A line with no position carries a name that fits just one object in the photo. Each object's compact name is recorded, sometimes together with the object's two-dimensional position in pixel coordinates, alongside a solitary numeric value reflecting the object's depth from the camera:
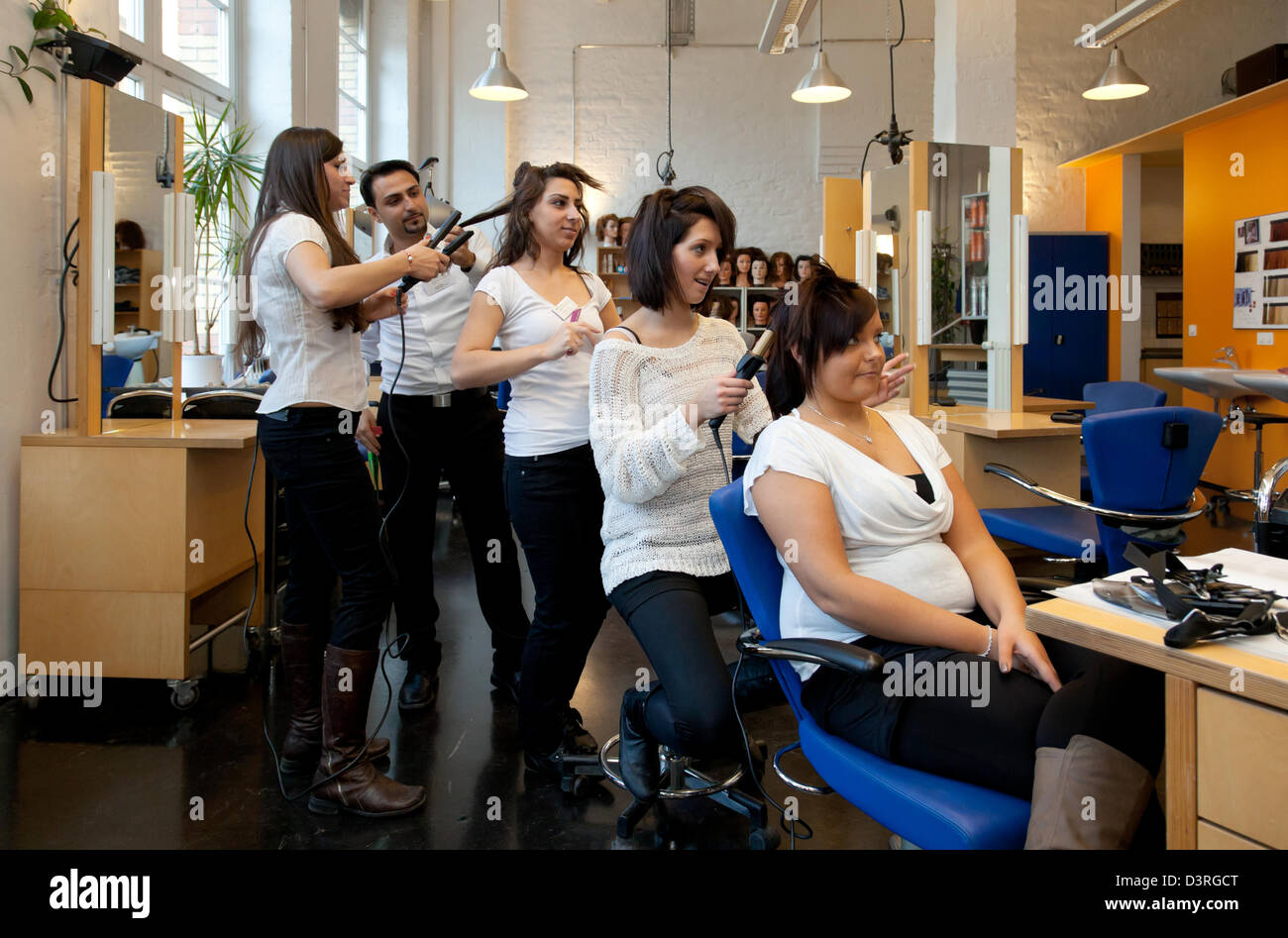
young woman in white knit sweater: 1.98
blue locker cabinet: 8.41
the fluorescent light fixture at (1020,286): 4.55
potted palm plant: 5.11
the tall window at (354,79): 9.25
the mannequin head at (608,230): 10.43
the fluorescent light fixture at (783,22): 6.25
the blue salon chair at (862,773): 1.42
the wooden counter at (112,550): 3.14
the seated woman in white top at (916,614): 1.41
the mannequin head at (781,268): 10.56
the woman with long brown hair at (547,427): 2.39
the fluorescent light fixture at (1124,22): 5.45
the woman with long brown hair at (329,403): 2.29
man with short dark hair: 3.01
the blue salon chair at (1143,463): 2.92
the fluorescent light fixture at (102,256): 3.31
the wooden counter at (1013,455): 3.84
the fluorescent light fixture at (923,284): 4.41
